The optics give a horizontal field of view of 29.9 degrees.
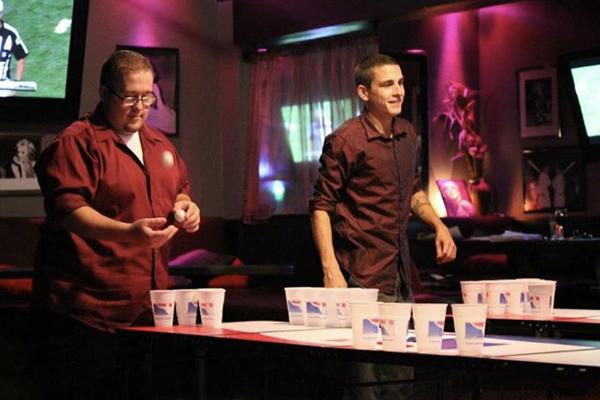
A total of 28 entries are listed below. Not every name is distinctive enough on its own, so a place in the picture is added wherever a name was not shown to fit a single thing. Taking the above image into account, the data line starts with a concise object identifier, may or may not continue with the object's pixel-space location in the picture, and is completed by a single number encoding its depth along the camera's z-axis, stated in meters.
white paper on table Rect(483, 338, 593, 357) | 2.87
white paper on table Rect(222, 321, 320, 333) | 3.66
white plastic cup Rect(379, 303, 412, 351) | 2.97
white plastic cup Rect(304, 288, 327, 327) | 3.71
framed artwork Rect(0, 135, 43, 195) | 8.53
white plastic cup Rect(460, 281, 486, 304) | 3.81
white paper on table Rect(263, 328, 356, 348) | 3.19
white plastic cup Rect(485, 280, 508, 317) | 3.83
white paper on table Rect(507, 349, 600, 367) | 2.58
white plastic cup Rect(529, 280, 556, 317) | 3.76
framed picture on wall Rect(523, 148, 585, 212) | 10.00
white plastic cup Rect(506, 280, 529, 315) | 3.83
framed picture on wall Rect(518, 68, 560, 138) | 10.26
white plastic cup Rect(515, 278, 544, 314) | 3.84
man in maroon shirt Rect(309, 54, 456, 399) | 4.67
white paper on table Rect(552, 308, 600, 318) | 3.80
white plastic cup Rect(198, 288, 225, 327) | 3.75
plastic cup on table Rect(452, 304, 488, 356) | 2.81
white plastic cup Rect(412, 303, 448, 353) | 2.89
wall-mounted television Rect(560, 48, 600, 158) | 9.81
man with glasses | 3.72
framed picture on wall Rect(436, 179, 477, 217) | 10.19
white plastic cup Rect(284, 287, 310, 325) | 3.76
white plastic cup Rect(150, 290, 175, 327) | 3.69
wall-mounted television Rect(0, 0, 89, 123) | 8.45
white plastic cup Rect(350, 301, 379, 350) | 3.05
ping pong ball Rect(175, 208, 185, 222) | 3.75
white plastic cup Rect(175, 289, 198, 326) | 3.77
